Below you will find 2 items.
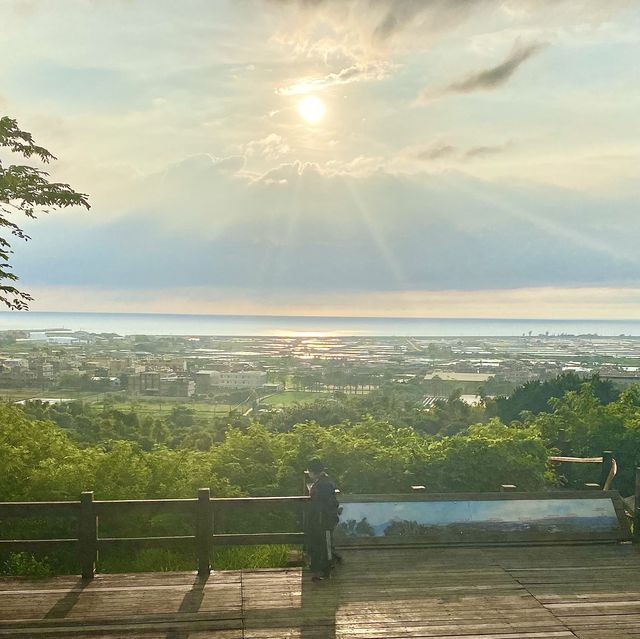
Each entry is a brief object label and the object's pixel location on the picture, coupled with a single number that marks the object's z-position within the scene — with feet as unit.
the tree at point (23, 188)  41.96
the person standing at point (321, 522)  33.27
